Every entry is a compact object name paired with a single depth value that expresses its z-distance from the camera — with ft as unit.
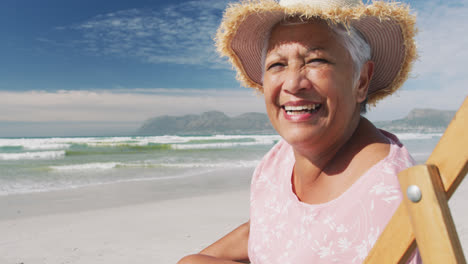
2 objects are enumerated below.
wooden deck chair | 1.64
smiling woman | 2.17
